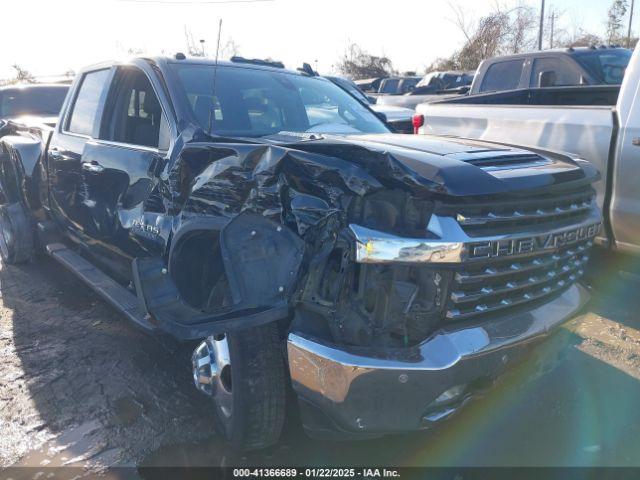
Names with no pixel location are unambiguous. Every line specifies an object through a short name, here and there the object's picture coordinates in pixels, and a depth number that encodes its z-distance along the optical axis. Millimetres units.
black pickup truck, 2203
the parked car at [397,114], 6237
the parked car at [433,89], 12461
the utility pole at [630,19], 29552
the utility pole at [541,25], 26656
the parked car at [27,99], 9289
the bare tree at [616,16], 31750
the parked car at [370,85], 23747
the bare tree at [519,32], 25453
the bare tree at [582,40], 29453
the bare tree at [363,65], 36562
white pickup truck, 4328
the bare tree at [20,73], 26461
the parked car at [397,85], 18812
